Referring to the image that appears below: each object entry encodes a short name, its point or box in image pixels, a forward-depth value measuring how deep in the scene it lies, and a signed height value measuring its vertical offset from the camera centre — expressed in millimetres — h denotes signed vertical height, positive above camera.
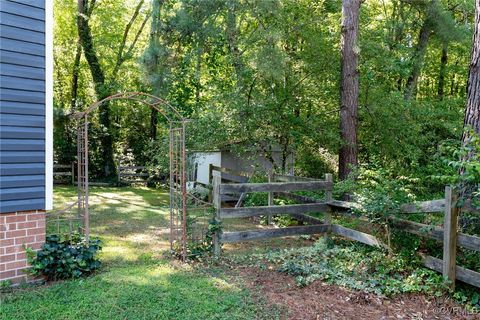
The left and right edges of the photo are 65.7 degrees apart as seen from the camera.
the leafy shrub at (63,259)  4332 -1266
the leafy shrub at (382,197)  4570 -527
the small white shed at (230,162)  9235 -214
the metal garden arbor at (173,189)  4926 -523
